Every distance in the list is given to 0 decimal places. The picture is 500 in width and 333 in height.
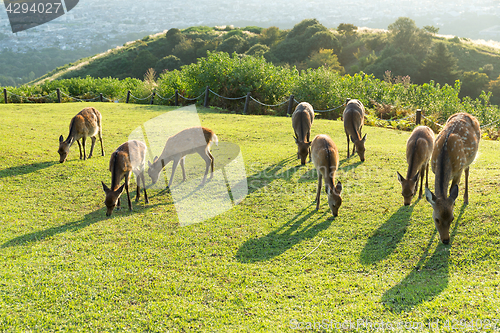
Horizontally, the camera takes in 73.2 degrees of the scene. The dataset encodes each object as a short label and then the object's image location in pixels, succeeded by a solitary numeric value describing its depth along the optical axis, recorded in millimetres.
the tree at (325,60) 44750
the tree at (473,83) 41781
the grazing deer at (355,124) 9539
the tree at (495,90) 39981
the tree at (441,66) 43000
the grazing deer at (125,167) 6746
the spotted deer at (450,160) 5227
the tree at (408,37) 49781
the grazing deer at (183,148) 8117
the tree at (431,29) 60531
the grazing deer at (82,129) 9930
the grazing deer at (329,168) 6535
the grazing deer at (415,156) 6387
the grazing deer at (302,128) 9062
